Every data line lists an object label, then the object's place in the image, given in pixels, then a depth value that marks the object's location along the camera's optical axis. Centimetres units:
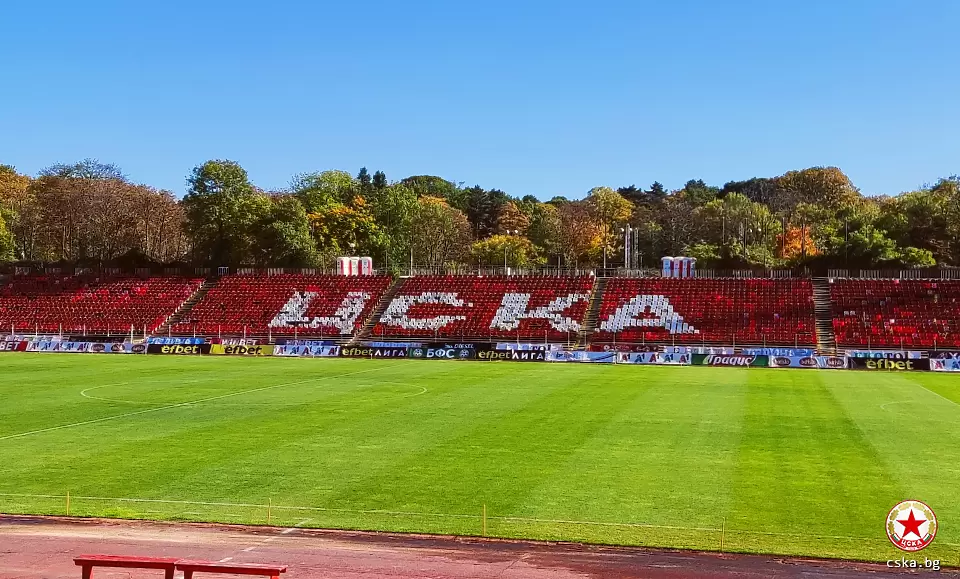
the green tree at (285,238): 9594
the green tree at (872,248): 9069
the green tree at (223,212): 9717
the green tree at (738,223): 12038
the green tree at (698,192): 15840
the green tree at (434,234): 12162
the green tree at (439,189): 16675
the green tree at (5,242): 10019
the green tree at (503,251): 11950
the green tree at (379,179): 14488
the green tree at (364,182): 13638
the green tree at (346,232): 10781
